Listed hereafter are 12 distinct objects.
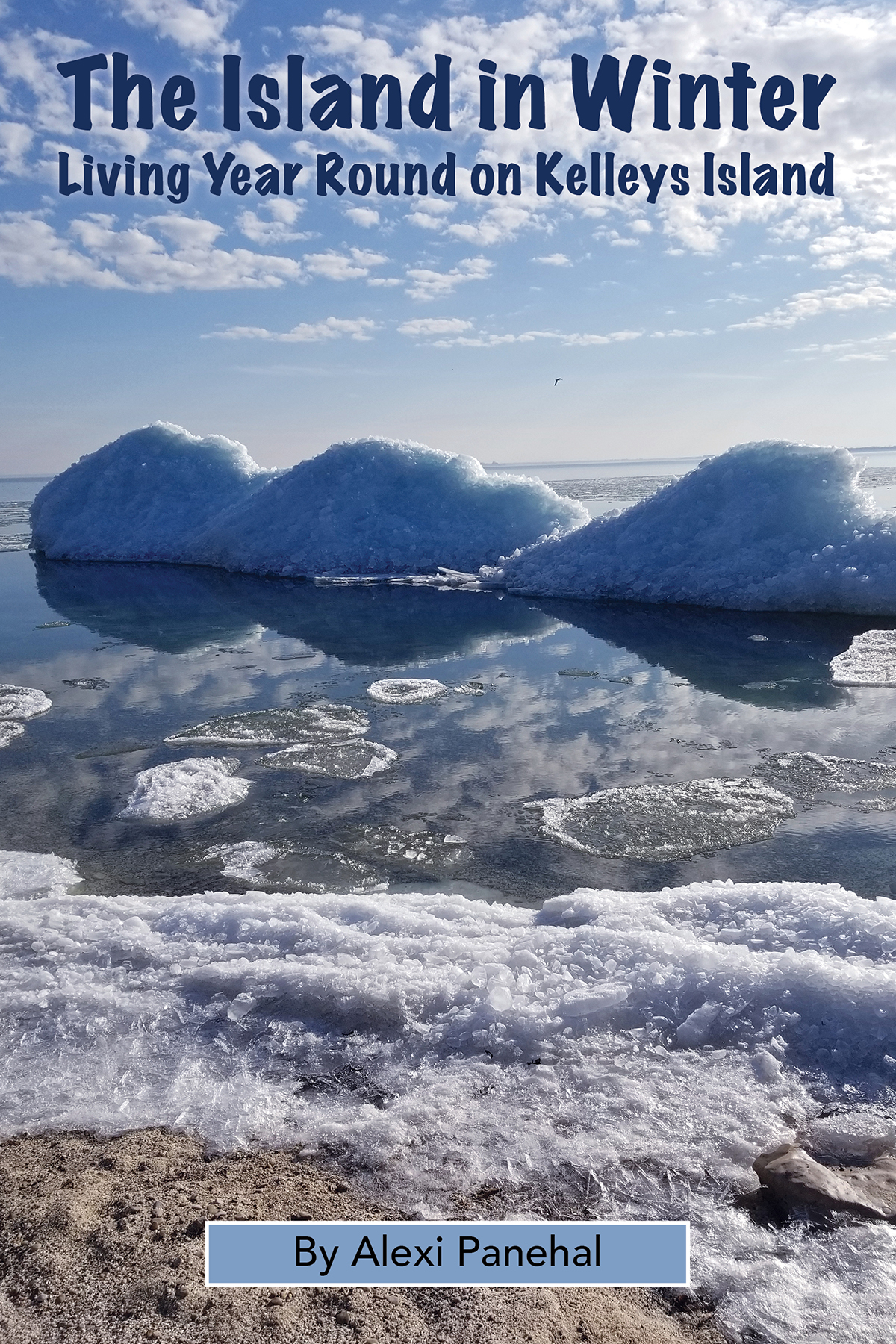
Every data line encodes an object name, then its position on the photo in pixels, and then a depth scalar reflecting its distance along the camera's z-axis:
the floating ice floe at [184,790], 5.16
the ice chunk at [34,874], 4.14
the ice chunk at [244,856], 4.38
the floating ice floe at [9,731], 6.55
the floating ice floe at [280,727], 6.50
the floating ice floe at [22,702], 7.29
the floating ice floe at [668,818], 4.65
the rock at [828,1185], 2.15
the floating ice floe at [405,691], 7.59
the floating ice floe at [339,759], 5.83
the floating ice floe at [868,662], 7.93
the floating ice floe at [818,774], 5.39
